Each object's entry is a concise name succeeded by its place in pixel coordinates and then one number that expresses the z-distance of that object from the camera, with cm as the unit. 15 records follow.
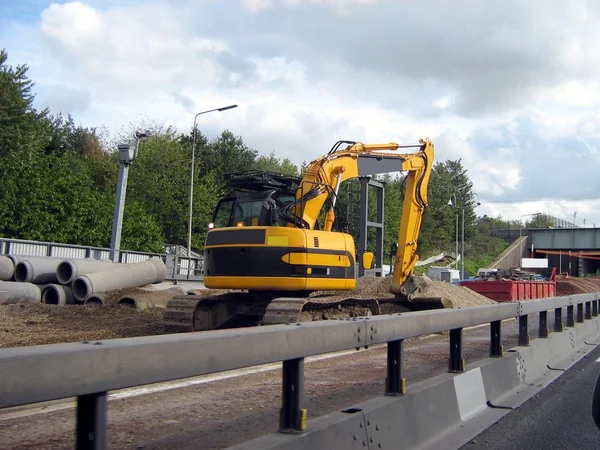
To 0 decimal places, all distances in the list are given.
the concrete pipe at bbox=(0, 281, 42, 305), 1716
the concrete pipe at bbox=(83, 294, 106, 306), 1724
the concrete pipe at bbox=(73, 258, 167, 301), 1756
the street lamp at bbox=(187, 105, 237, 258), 2924
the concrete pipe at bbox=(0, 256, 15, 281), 1747
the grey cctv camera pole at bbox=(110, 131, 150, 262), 2288
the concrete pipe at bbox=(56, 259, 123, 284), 1806
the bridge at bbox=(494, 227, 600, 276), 6750
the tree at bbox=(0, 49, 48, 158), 4256
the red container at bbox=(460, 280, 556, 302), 2744
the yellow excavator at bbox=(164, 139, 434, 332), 1178
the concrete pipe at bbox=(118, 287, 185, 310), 1708
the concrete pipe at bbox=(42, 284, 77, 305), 1755
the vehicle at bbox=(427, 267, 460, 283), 3878
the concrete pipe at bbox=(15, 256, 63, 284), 1781
